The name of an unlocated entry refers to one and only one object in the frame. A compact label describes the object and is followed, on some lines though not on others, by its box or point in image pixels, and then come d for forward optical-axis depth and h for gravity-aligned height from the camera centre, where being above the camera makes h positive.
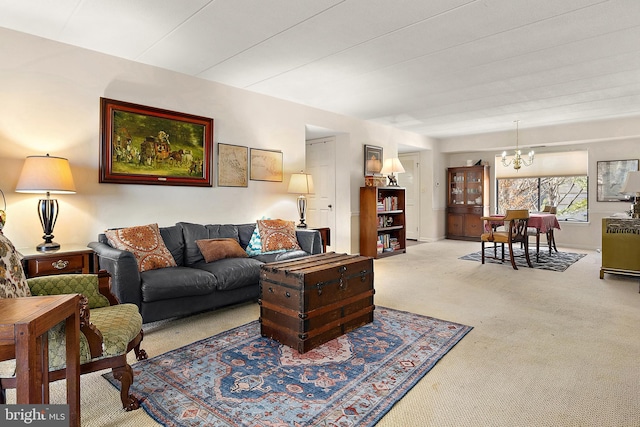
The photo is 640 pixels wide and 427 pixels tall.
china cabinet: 8.48 +0.03
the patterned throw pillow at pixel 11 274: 1.64 -0.35
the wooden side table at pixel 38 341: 1.17 -0.49
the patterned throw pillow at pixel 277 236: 4.04 -0.39
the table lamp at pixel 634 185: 4.65 +0.23
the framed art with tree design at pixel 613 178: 6.90 +0.49
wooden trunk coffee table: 2.49 -0.72
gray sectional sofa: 2.74 -0.62
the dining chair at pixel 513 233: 5.39 -0.47
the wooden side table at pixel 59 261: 2.69 -0.47
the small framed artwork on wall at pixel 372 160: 6.49 +0.78
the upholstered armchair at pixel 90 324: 1.63 -0.62
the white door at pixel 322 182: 6.45 +0.36
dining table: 5.93 -0.33
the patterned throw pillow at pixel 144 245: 3.11 -0.39
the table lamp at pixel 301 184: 4.88 +0.24
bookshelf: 6.24 -0.35
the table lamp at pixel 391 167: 6.42 +0.62
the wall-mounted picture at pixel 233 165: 4.37 +0.44
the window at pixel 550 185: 7.54 +0.40
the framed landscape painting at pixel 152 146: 3.51 +0.58
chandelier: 6.74 +0.85
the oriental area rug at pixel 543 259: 5.52 -0.95
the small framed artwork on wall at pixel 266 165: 4.72 +0.49
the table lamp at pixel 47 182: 2.81 +0.14
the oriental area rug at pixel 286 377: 1.78 -1.04
